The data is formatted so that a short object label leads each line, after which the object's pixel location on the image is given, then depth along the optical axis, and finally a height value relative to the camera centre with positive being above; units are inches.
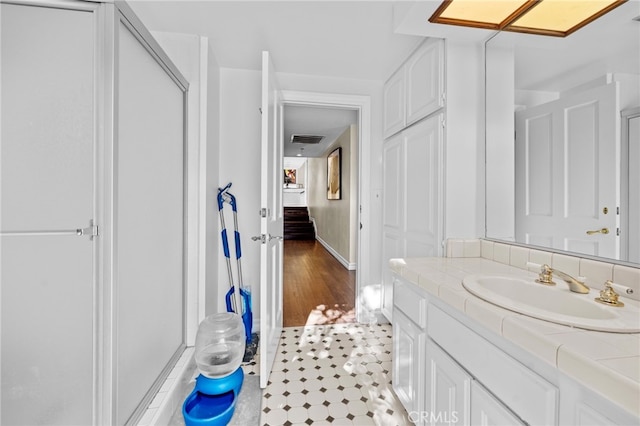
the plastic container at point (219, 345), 61.2 -30.3
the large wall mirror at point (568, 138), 36.7 +12.5
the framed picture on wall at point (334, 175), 208.4 +31.7
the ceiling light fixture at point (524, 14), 45.3 +36.3
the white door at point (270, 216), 63.0 -0.6
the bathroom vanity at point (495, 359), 21.5 -14.9
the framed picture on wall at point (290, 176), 440.1 +61.4
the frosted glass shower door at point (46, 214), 39.3 -0.1
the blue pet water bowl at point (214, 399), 54.2 -38.3
